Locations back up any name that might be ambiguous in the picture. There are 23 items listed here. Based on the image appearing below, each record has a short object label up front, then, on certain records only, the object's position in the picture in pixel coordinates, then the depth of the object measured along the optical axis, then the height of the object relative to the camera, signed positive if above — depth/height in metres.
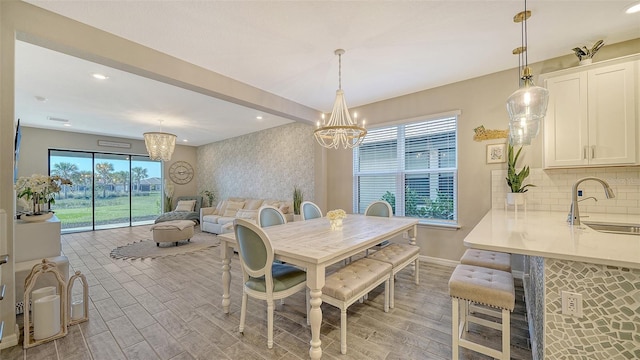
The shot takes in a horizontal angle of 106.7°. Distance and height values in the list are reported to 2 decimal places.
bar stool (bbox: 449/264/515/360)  1.51 -0.74
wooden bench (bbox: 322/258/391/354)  1.85 -0.86
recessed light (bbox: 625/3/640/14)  2.04 +1.49
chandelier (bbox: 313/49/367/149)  2.66 +0.58
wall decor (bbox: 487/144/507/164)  3.16 +0.36
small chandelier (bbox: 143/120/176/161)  4.85 +0.76
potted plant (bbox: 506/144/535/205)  2.75 -0.02
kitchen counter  1.15 -0.56
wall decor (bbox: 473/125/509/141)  3.16 +0.63
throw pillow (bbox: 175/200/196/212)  7.55 -0.79
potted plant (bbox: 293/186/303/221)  5.34 -0.48
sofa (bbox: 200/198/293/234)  5.51 -0.81
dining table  1.74 -0.55
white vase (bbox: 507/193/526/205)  2.73 -0.21
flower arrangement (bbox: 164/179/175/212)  7.95 -0.50
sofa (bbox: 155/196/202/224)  6.77 -0.92
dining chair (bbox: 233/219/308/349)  1.87 -0.77
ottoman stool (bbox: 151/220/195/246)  4.88 -1.06
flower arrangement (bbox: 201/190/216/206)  8.16 -0.52
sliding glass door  6.57 -0.26
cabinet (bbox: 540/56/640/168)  2.27 +0.65
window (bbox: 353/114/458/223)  3.69 +0.19
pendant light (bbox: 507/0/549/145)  1.93 +0.64
